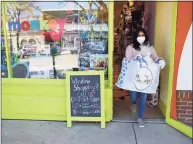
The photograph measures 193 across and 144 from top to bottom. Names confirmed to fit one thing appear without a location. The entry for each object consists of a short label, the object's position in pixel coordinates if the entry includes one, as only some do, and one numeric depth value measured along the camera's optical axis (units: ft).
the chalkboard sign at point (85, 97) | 8.39
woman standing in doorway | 8.63
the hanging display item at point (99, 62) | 8.90
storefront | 8.71
